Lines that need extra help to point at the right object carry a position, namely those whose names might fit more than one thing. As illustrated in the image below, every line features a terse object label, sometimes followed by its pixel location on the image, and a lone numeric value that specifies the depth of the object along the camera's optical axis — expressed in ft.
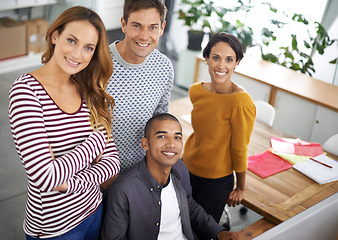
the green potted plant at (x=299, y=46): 14.56
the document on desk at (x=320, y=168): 8.35
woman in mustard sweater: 6.73
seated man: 6.06
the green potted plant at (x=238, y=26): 15.81
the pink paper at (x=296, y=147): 9.43
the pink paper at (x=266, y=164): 8.55
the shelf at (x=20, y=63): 18.60
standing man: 6.10
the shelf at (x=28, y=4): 17.73
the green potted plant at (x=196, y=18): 16.46
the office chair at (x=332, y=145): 9.91
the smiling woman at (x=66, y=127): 4.58
